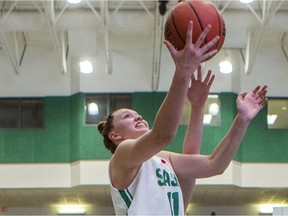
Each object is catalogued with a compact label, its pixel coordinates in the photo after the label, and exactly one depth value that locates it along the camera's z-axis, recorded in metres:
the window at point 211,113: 24.73
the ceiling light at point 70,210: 27.91
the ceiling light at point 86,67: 23.17
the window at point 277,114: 25.22
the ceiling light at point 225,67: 23.01
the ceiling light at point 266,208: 27.62
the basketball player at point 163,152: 4.24
